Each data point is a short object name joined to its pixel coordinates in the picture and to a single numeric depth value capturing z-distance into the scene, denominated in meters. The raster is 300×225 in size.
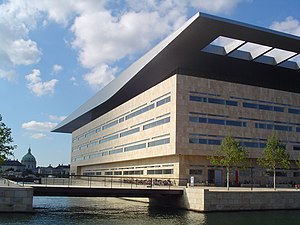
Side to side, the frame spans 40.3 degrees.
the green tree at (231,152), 44.12
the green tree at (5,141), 42.09
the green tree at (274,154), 46.28
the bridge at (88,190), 33.94
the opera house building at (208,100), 51.66
